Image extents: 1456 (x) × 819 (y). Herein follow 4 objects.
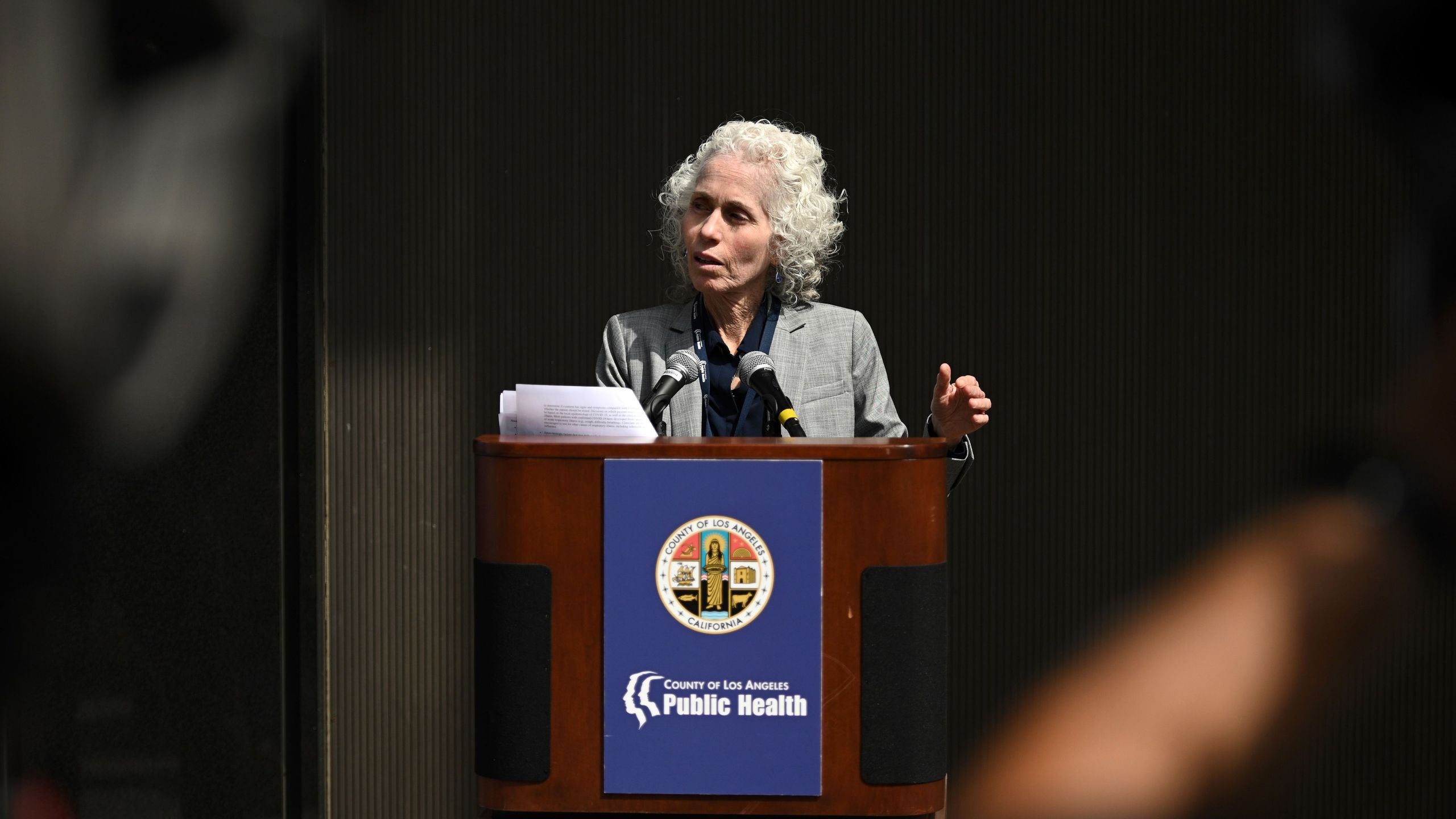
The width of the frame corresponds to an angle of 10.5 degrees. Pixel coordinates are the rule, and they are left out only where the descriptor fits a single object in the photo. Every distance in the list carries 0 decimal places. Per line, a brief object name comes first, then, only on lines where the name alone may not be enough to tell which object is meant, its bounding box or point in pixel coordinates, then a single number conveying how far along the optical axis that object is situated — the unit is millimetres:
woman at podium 11269
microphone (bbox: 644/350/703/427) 10766
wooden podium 10408
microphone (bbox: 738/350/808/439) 10733
